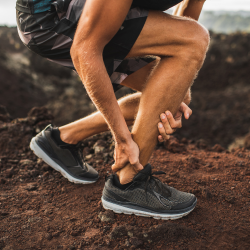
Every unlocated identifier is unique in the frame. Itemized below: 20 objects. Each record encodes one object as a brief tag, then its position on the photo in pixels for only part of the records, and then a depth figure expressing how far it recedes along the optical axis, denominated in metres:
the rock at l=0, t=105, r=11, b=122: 3.14
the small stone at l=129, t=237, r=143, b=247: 1.23
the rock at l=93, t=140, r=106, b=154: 2.37
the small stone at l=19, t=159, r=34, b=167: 2.20
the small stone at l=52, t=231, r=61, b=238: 1.31
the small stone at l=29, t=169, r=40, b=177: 2.03
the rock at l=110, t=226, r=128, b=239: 1.29
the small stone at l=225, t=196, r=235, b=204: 1.54
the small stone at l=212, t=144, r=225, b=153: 2.81
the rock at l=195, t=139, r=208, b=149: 2.93
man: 1.10
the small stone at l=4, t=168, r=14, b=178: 1.99
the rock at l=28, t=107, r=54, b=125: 3.02
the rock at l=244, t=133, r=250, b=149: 3.90
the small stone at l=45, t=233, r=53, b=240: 1.30
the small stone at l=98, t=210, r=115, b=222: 1.42
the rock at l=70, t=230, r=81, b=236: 1.32
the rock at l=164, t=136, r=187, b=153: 2.50
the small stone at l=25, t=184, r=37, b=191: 1.82
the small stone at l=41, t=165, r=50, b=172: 2.10
